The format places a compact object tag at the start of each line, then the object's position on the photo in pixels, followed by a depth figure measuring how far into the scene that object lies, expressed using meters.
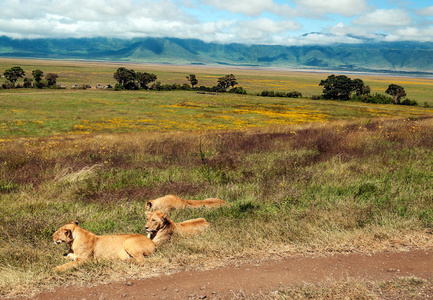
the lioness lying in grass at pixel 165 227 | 6.80
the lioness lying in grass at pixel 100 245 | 6.28
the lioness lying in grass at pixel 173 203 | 8.72
